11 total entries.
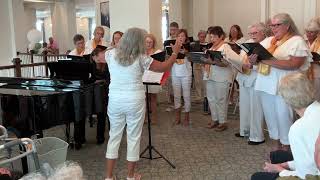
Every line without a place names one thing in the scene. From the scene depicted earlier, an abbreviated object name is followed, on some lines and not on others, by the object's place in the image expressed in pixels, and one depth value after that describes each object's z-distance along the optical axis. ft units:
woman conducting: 10.44
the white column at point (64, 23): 49.16
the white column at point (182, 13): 32.76
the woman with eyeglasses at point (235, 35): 23.10
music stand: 13.54
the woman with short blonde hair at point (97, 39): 19.86
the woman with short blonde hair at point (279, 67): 11.89
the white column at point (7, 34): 36.88
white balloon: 37.32
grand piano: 11.60
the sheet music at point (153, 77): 13.33
